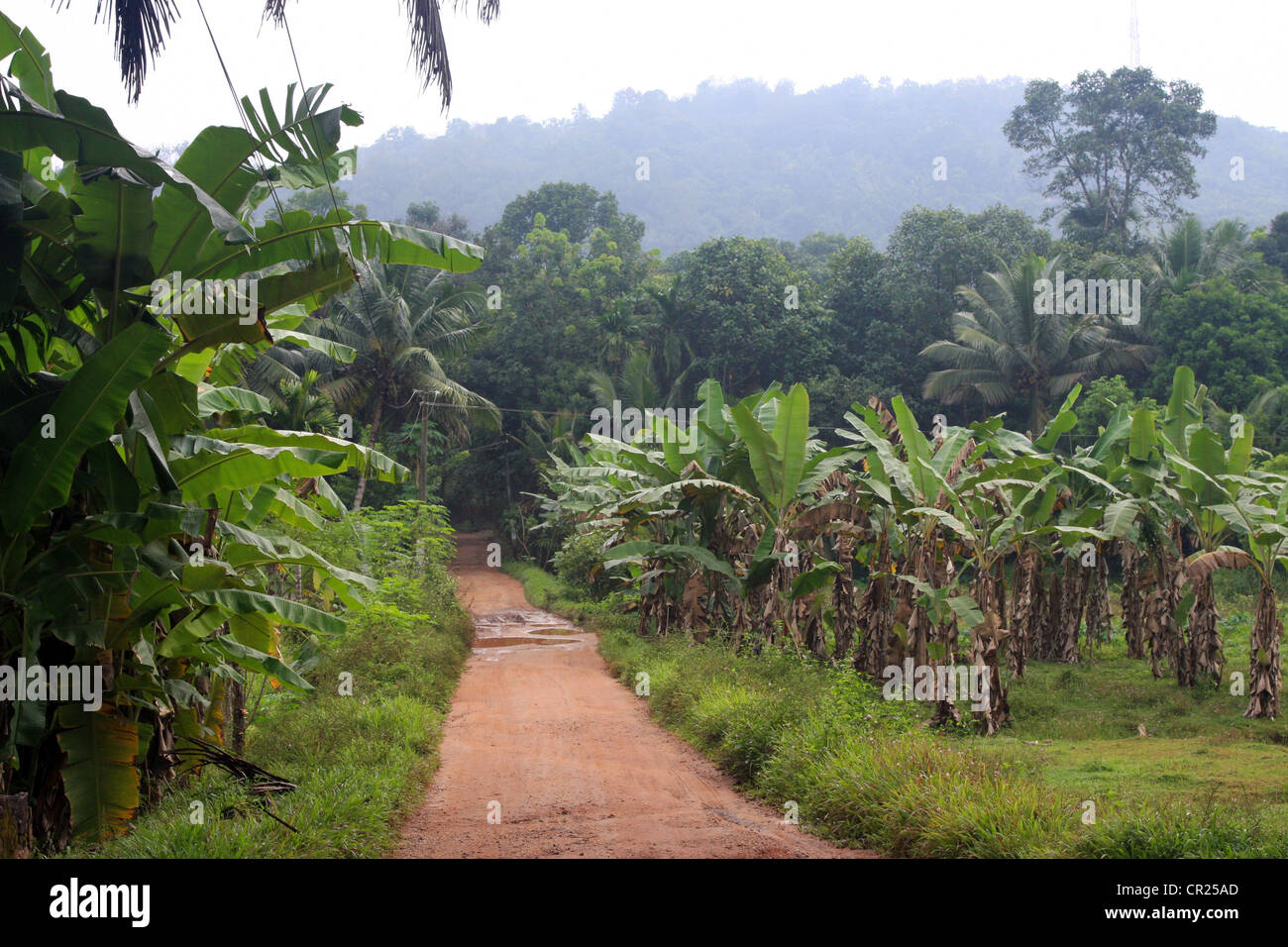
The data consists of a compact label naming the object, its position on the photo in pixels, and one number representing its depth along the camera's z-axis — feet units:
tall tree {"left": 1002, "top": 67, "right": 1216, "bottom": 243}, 121.70
